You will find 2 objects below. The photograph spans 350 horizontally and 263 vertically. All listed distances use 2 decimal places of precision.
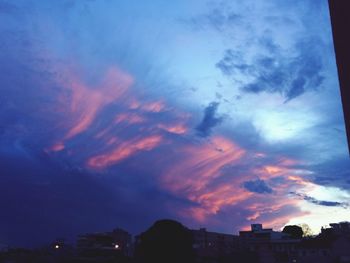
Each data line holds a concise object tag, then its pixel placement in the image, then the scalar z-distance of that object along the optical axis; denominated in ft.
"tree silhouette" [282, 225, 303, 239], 410.23
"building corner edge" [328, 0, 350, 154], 30.04
